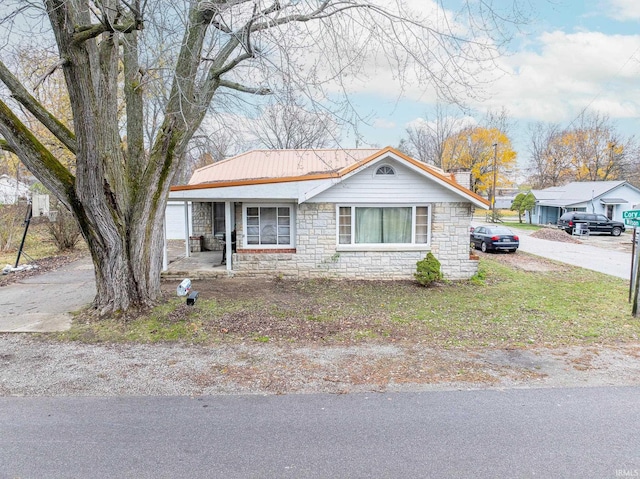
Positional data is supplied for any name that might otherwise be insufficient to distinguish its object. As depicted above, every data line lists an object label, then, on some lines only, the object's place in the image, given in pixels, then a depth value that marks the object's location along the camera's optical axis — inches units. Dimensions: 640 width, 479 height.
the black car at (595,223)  1117.5
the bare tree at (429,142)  1657.2
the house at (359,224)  444.5
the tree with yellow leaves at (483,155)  1806.1
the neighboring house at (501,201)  2610.7
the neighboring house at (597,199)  1269.7
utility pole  1553.0
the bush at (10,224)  624.9
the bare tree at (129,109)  245.9
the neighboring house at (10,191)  738.8
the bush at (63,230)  646.5
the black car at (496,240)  733.3
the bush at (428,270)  421.9
